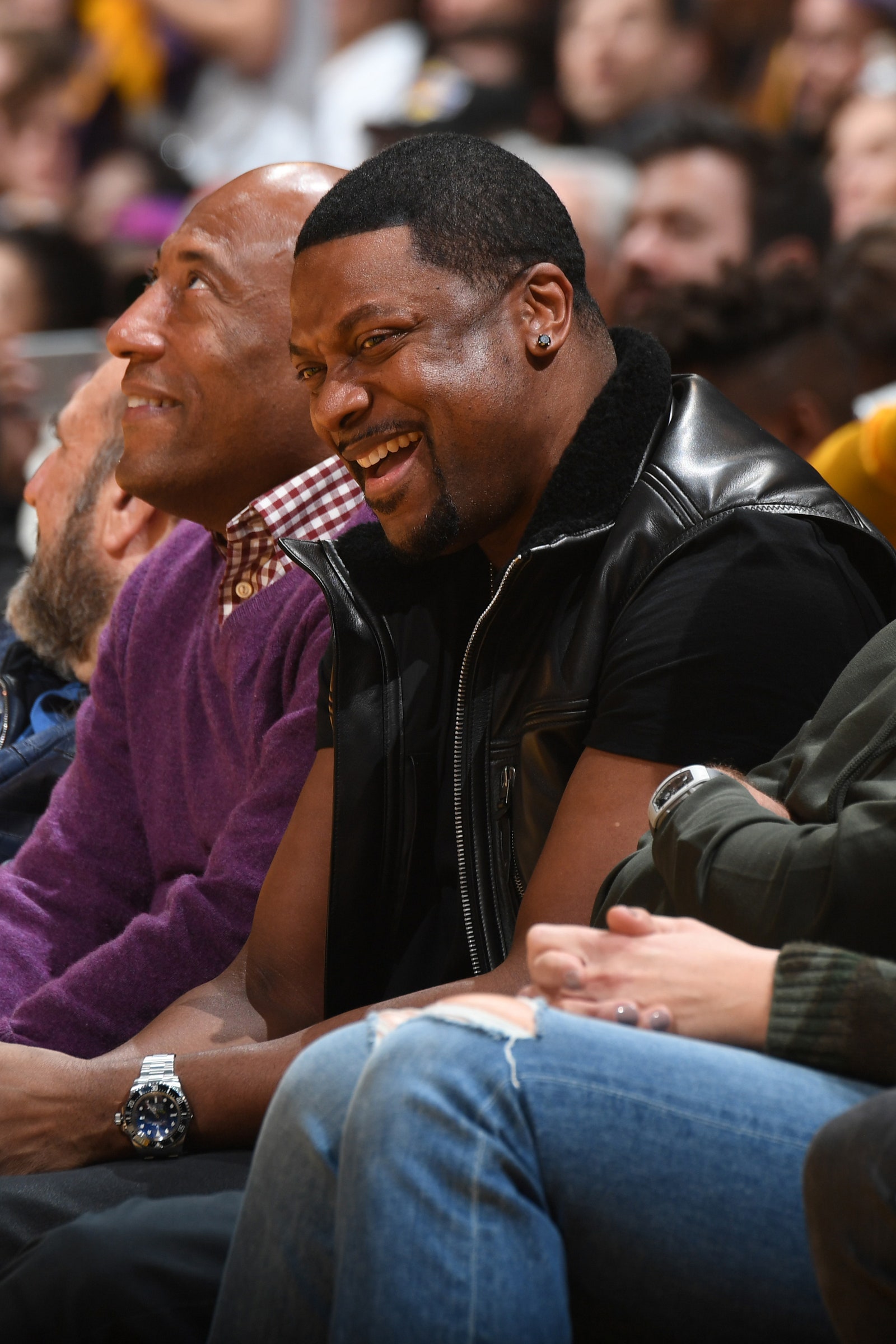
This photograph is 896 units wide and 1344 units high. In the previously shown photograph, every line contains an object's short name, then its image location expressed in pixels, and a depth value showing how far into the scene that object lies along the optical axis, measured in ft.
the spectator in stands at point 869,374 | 18.72
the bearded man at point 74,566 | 18.99
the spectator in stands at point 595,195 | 33.24
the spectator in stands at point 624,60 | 36.65
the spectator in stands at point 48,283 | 42.19
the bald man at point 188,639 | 14.07
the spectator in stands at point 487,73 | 38.47
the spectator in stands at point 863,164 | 33.24
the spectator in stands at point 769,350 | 24.16
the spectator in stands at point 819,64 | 34.04
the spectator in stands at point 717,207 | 33.04
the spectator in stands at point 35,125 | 45.24
